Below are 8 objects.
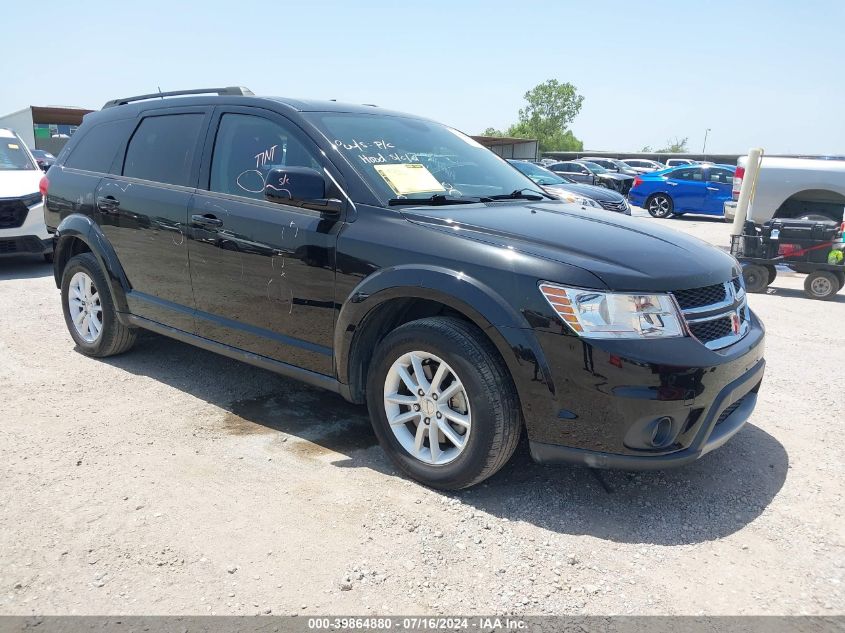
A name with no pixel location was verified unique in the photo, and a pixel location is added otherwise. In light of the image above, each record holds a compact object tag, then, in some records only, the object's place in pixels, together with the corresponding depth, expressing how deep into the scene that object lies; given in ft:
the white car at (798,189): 32.50
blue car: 60.85
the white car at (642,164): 118.34
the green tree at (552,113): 296.51
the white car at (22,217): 26.96
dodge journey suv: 8.95
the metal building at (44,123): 124.57
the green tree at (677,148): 316.23
